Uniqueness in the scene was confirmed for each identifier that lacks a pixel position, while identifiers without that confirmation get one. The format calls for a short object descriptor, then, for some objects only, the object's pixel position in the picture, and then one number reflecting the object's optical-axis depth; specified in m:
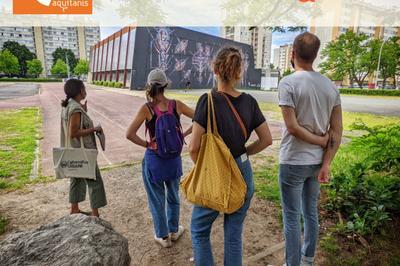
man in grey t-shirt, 1.60
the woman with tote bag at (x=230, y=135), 1.45
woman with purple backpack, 1.96
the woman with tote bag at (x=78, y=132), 2.29
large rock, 1.35
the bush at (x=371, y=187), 2.57
